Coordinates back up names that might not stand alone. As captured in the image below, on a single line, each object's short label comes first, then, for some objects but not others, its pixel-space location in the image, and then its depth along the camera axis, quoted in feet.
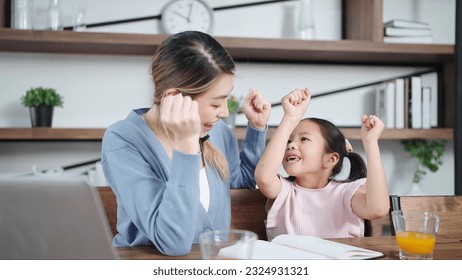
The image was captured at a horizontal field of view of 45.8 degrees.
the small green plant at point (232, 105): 6.81
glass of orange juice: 2.75
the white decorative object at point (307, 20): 7.13
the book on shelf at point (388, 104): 7.32
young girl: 3.70
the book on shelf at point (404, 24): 7.14
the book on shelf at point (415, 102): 7.34
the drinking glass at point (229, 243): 2.33
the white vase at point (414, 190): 7.67
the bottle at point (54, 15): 6.53
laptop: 1.80
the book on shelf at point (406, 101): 7.32
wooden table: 2.79
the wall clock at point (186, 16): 7.02
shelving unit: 6.40
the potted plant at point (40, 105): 6.52
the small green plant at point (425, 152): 7.62
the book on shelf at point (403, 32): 7.14
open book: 2.73
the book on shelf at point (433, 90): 7.82
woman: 2.79
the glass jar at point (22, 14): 6.46
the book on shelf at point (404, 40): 7.13
